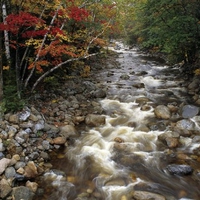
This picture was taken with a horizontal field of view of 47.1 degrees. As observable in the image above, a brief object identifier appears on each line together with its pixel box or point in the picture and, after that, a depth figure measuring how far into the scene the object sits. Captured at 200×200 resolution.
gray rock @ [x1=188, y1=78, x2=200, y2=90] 14.47
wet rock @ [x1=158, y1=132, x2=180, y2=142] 9.14
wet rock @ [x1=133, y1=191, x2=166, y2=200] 6.16
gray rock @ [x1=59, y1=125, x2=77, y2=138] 9.23
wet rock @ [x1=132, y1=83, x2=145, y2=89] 15.99
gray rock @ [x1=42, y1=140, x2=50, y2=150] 8.31
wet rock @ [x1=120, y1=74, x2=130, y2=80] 18.45
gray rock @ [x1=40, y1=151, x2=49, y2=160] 7.85
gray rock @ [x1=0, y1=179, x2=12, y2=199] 5.97
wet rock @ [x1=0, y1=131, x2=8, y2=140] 7.75
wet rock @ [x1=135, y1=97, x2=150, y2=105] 12.99
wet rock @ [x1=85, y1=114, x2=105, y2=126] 10.45
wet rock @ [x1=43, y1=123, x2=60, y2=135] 9.00
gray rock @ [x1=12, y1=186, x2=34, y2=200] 6.05
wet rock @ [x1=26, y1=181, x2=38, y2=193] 6.48
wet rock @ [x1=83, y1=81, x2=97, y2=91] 14.56
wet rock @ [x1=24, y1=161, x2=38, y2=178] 6.92
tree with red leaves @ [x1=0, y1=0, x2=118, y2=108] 8.31
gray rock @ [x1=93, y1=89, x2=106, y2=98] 13.65
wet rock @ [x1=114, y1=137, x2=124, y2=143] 9.12
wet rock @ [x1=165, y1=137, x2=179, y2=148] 8.66
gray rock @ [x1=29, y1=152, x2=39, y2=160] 7.62
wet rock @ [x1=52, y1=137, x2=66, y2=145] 8.69
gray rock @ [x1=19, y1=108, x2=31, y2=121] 8.69
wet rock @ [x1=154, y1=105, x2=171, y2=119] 10.96
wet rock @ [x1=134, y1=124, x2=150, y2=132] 10.01
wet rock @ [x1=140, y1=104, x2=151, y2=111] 11.95
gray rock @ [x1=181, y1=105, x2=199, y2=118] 11.02
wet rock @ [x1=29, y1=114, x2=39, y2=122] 8.98
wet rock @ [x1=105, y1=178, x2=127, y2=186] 6.94
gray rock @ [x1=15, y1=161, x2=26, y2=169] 7.01
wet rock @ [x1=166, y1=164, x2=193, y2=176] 7.21
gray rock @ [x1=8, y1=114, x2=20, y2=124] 8.45
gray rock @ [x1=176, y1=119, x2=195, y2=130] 9.82
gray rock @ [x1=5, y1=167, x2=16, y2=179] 6.61
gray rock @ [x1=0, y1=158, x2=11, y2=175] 6.64
